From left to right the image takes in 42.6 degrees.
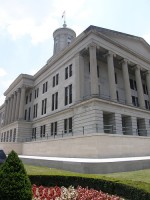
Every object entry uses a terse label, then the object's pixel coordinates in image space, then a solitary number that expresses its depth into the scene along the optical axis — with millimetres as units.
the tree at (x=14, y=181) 5504
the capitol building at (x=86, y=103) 21875
